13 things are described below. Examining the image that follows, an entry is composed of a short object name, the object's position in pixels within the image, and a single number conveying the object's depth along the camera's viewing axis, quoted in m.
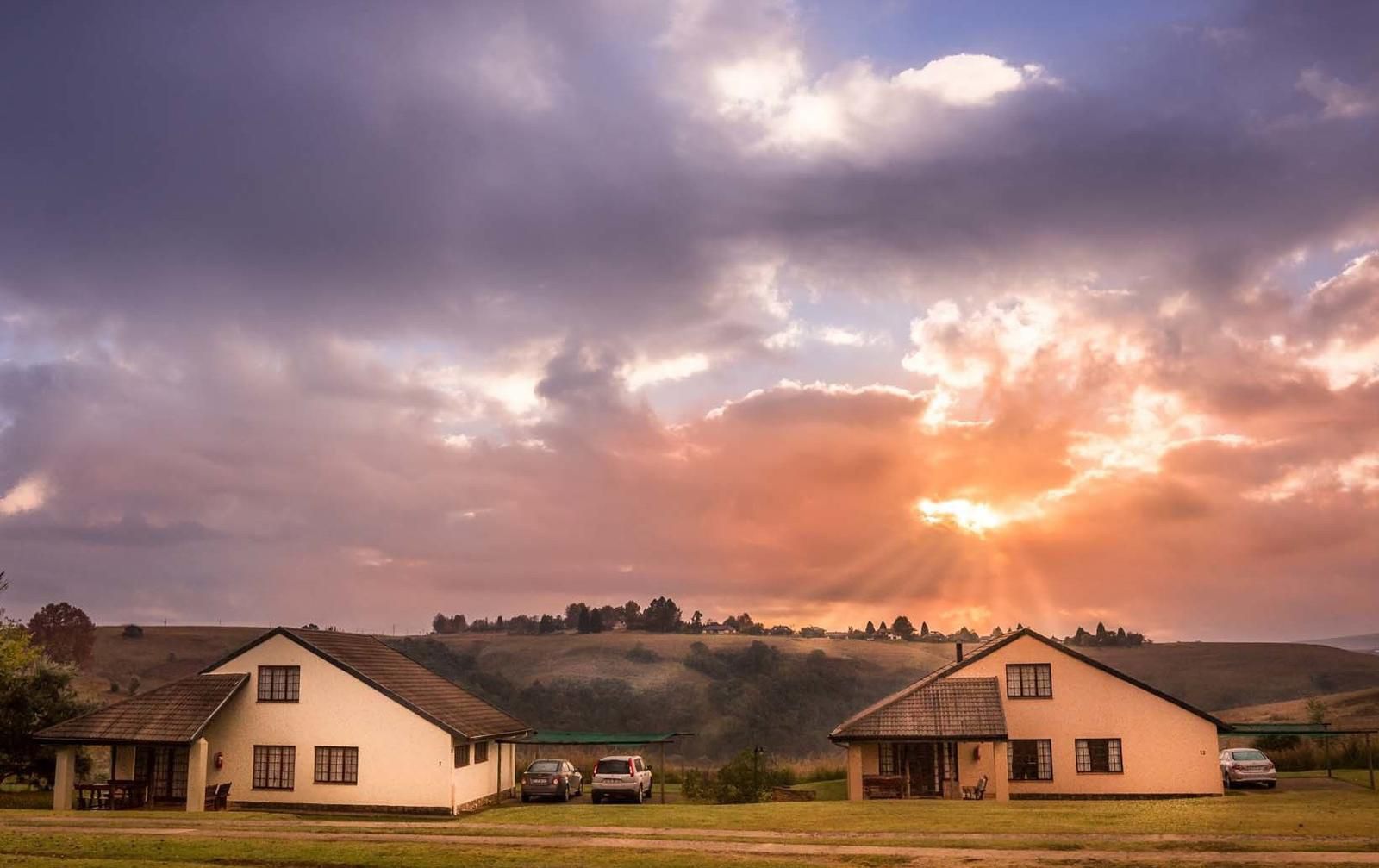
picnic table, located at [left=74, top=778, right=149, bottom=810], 40.91
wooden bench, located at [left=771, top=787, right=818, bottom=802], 49.09
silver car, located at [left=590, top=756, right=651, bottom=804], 43.00
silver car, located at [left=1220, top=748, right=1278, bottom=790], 49.16
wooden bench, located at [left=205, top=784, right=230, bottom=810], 41.91
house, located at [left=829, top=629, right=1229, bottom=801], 46.16
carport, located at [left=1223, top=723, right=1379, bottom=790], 46.95
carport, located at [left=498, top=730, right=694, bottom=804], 49.75
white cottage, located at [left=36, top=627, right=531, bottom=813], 41.50
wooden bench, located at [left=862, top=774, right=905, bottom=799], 46.00
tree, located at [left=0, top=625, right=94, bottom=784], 45.09
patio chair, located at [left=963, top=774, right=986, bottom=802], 45.16
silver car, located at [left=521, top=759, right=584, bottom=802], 45.47
